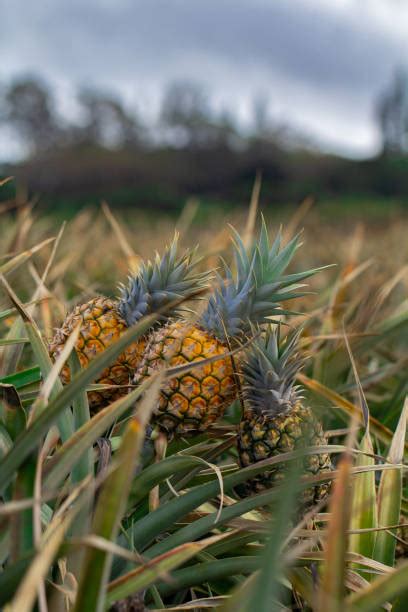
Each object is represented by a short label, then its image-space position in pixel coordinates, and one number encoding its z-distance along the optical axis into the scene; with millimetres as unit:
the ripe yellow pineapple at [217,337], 928
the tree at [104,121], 28078
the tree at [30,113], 29078
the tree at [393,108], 38500
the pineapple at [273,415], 891
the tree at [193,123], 25875
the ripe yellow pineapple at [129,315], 1008
